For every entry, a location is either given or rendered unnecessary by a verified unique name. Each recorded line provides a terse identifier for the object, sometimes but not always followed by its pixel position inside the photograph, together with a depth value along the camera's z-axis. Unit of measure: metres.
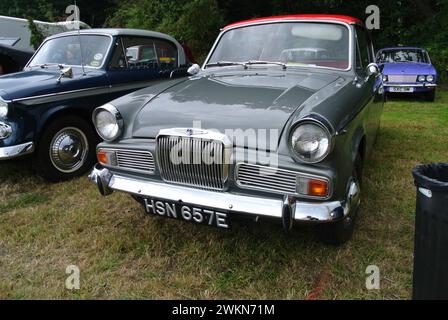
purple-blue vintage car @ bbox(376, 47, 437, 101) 9.29
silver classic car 2.28
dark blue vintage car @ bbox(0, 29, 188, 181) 4.01
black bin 1.94
